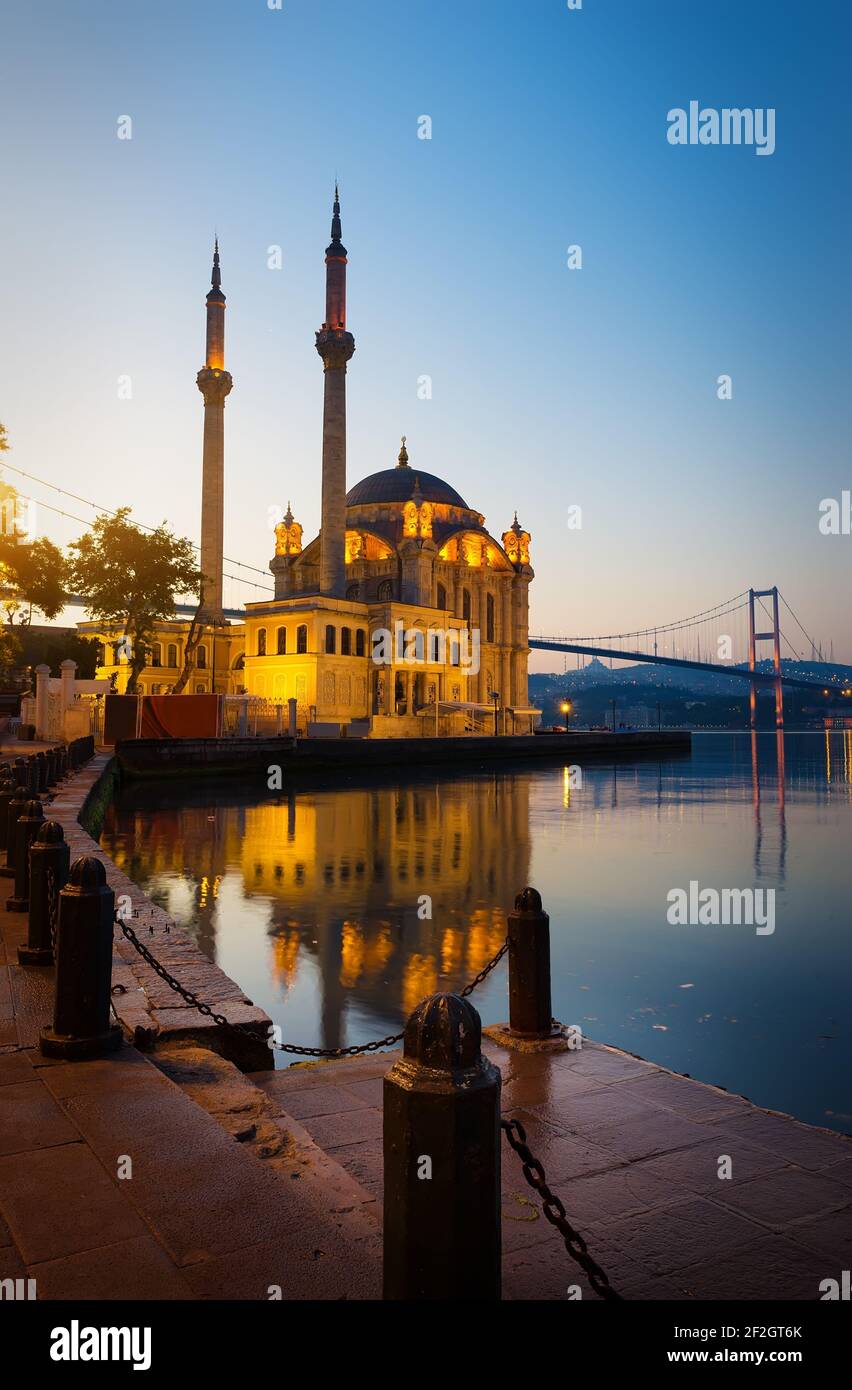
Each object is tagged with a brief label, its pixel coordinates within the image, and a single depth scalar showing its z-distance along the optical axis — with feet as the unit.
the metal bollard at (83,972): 15.20
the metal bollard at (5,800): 35.81
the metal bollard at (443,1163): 7.45
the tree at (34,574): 120.16
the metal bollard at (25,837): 27.78
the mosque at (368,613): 177.58
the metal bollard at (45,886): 20.27
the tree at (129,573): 145.48
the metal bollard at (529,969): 18.40
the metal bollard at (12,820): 30.94
